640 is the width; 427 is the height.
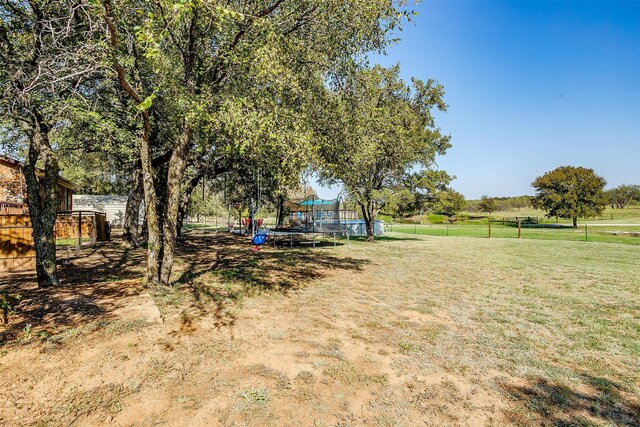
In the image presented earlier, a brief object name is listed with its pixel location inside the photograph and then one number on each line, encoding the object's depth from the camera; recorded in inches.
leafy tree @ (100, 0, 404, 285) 232.1
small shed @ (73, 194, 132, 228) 1170.4
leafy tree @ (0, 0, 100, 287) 232.5
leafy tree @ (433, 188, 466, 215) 2192.4
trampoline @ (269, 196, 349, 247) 679.7
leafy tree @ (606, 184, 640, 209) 3277.6
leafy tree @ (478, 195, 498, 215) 3067.4
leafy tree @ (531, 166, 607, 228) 1491.1
